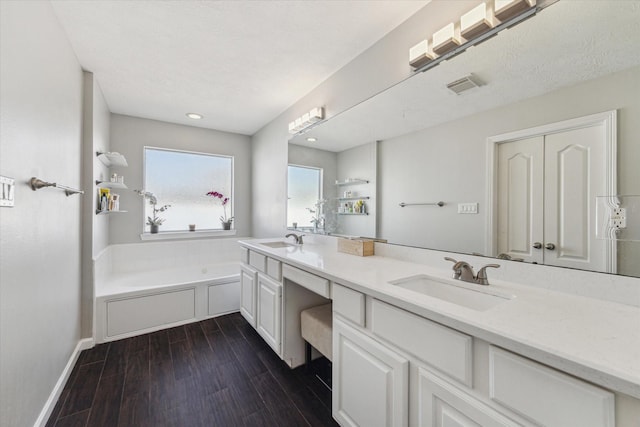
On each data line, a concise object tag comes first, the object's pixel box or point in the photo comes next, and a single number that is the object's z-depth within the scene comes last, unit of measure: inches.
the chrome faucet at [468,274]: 46.5
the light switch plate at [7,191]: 41.0
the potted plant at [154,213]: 133.5
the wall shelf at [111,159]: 101.5
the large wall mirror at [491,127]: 36.9
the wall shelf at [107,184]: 99.3
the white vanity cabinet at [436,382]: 25.0
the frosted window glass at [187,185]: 138.9
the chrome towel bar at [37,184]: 51.7
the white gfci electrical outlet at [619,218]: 36.3
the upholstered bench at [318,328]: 65.2
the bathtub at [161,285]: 95.1
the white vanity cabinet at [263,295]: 77.2
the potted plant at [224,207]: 152.8
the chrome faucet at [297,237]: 102.7
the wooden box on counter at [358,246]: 72.5
